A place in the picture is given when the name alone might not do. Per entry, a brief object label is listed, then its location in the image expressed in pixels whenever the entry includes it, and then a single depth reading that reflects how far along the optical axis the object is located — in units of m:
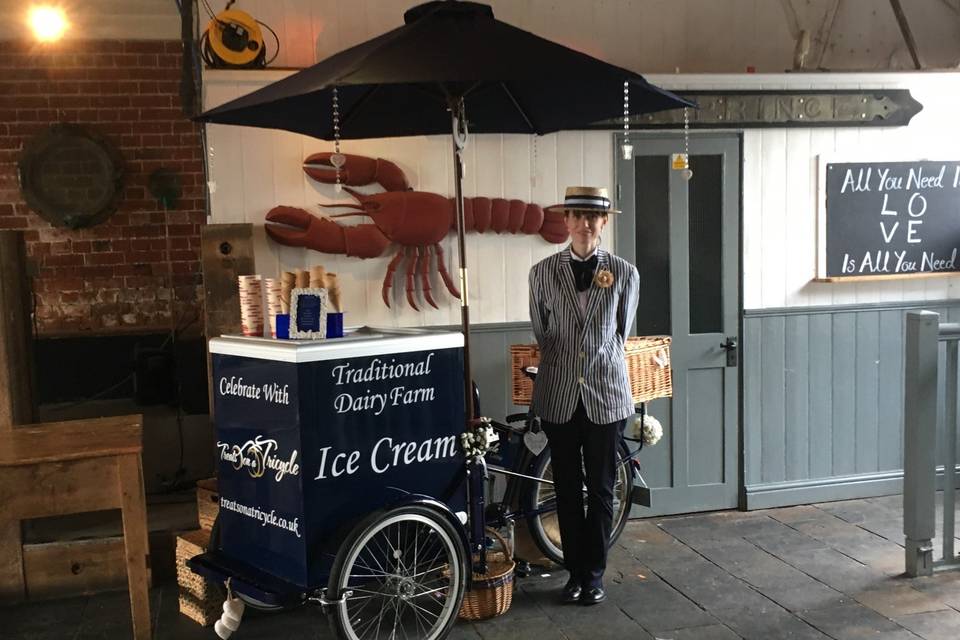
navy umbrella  2.84
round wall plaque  6.10
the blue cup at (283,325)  3.25
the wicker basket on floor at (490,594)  3.63
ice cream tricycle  3.02
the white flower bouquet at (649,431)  4.26
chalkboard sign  5.12
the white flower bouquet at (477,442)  3.39
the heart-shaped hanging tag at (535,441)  4.00
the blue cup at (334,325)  3.25
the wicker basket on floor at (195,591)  3.67
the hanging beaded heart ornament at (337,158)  3.06
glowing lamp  6.00
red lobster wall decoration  4.36
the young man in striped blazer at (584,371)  3.65
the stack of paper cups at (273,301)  3.38
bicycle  3.95
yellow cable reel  4.26
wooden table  3.14
